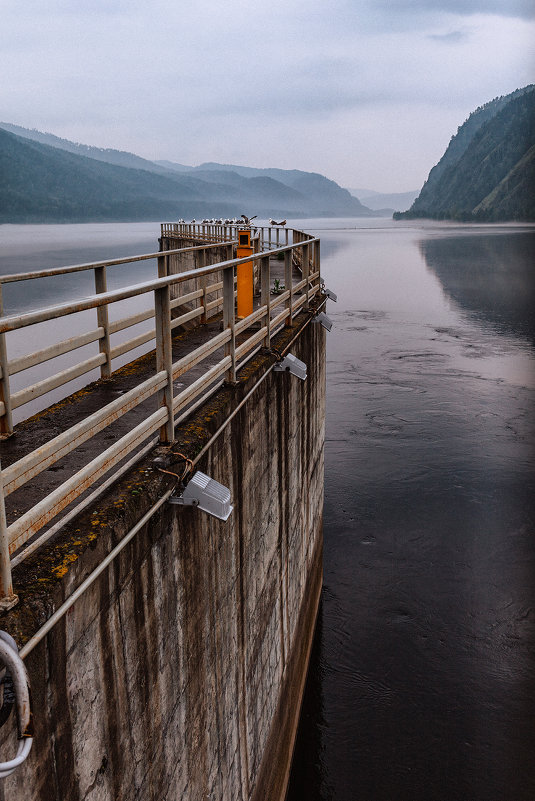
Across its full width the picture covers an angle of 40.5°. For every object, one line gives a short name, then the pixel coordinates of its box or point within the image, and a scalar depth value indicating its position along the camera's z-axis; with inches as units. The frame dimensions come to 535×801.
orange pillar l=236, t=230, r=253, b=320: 407.5
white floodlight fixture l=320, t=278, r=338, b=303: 594.9
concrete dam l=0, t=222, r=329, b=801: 121.5
